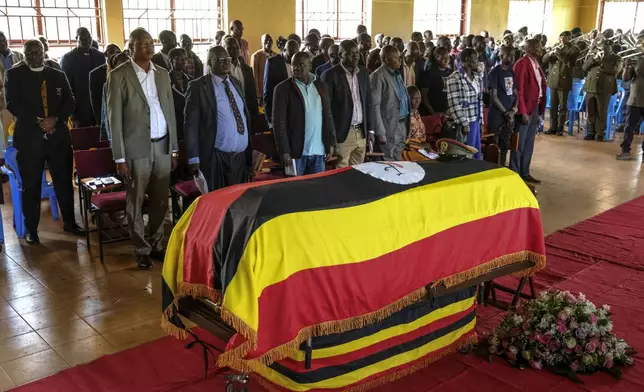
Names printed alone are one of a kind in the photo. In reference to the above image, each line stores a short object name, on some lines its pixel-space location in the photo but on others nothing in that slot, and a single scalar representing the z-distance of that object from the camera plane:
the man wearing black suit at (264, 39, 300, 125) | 8.84
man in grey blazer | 6.93
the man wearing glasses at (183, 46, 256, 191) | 5.57
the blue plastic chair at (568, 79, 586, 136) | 12.55
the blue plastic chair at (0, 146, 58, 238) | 6.38
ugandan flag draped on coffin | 3.07
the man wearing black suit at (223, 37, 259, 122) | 8.35
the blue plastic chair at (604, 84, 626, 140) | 12.05
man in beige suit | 5.30
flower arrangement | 3.96
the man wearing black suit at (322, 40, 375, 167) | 6.58
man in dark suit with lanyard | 5.98
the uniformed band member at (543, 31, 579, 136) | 12.06
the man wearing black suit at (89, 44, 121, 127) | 7.27
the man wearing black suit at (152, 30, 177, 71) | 8.93
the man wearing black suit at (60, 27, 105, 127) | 7.95
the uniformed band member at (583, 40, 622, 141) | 11.37
